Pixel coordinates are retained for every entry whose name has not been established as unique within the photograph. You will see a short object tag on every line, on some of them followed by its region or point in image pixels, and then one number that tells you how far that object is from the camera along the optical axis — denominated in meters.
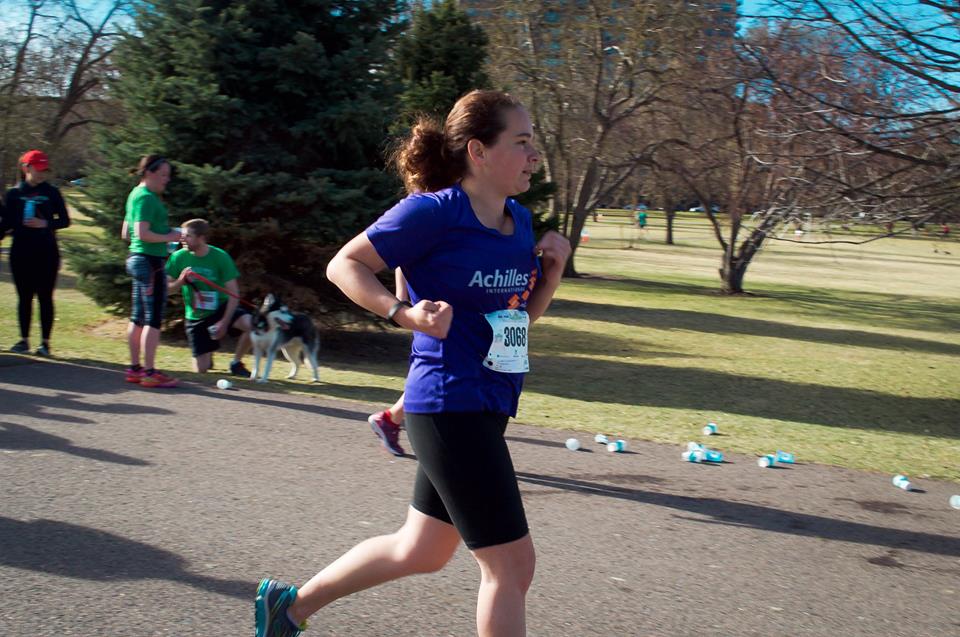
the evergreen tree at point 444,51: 18.66
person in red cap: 9.71
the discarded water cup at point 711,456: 7.19
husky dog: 9.94
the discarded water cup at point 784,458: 7.25
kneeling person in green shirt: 9.83
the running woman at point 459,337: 2.93
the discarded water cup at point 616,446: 7.31
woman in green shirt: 8.48
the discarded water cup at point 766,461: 7.12
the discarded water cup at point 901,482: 6.59
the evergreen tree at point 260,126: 11.73
